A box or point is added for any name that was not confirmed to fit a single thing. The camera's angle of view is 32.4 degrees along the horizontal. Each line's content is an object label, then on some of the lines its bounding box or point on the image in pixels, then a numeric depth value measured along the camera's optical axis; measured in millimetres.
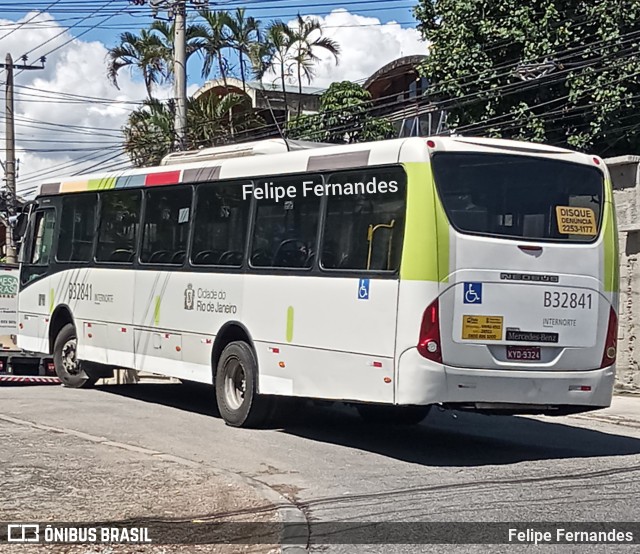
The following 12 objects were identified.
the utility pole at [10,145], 36844
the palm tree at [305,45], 31812
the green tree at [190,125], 31203
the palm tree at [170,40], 31984
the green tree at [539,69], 23031
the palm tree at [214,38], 31938
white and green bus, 10461
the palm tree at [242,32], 32681
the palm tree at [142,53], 33031
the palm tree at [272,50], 32094
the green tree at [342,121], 29375
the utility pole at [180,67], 25219
